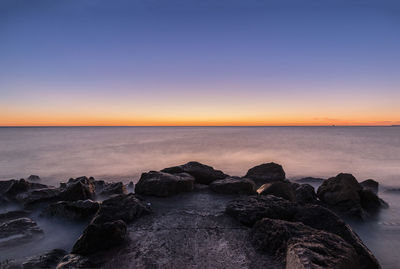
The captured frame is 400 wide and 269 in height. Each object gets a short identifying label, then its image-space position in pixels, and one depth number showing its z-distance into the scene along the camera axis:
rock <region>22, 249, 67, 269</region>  4.48
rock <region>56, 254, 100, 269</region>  3.43
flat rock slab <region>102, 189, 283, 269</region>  3.54
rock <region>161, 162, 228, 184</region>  8.58
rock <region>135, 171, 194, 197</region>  6.87
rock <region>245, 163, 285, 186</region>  10.75
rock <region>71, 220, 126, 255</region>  3.85
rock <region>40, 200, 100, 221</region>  6.75
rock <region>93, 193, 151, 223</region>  5.07
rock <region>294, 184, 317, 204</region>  8.79
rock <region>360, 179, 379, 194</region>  12.38
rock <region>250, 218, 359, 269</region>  2.79
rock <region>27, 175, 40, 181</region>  15.74
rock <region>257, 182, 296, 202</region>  7.22
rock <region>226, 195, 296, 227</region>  4.89
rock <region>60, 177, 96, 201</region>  8.05
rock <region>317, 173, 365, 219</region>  8.11
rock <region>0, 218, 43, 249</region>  5.77
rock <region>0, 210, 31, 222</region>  7.15
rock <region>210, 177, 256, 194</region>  7.11
